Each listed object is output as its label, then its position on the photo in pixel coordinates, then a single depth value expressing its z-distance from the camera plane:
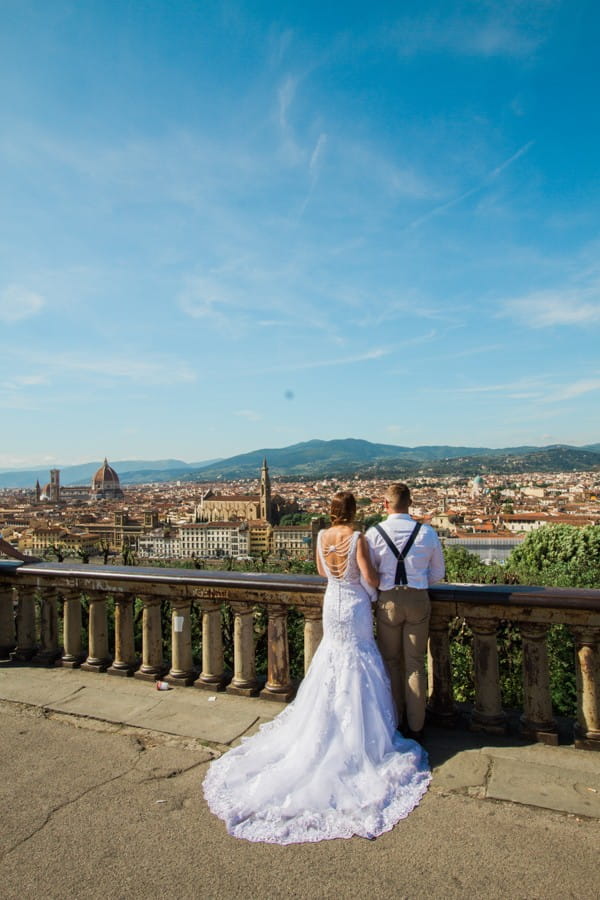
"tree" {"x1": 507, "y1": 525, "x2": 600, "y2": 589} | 11.90
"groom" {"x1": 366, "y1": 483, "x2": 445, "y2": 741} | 2.94
